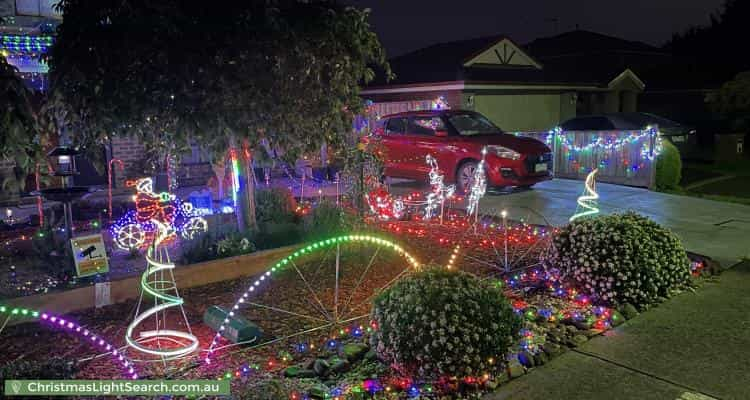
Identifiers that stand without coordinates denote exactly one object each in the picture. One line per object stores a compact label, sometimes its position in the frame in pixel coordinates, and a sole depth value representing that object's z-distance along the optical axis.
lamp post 6.46
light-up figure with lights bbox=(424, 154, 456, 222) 8.95
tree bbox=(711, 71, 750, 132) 20.19
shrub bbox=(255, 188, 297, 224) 7.75
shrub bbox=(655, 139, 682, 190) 12.18
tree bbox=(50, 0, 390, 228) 5.38
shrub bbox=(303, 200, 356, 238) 7.09
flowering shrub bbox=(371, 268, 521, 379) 3.67
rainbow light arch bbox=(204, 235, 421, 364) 4.29
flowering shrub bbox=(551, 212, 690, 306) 5.21
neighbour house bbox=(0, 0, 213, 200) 7.87
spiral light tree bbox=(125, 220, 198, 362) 4.17
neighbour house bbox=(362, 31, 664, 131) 17.47
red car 10.97
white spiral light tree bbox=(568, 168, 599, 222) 7.00
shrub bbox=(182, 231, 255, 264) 6.27
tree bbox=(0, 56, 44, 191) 3.41
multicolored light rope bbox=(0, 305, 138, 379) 3.96
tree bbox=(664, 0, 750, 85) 29.11
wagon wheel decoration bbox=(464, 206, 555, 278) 6.46
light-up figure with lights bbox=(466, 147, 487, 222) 8.73
